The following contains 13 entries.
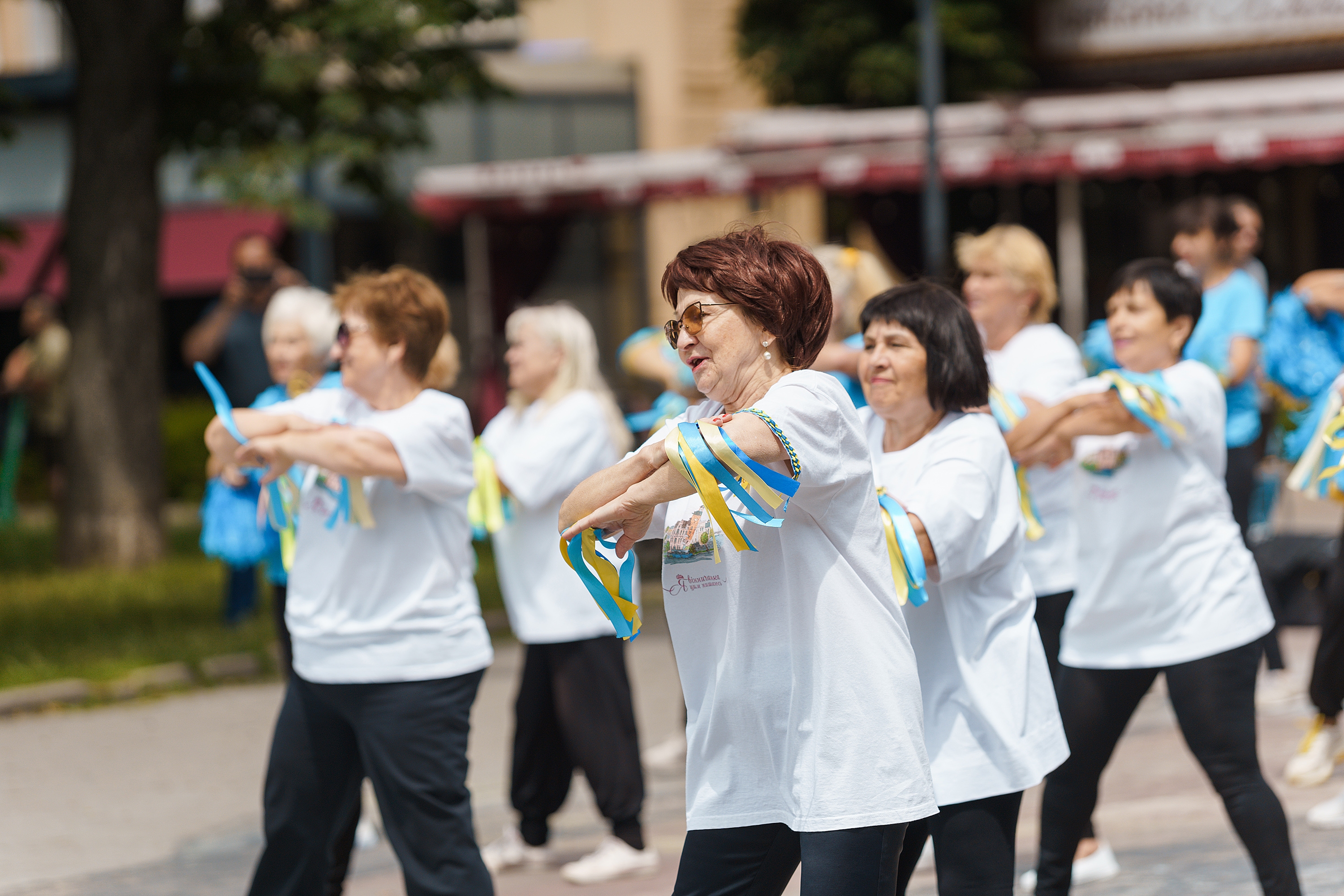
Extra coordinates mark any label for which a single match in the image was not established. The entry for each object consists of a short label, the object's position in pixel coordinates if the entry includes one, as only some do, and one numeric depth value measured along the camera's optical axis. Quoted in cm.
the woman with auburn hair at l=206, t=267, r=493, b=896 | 803
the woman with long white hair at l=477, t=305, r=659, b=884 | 1098
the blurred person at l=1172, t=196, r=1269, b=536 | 1312
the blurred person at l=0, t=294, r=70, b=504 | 3250
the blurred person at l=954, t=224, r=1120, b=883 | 1014
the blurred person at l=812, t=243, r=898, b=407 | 1156
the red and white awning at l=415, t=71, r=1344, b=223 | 3400
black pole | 2323
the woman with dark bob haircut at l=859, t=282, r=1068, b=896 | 697
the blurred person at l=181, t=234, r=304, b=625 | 1733
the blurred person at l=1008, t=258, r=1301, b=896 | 836
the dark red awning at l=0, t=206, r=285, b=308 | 4487
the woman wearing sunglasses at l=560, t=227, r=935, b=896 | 584
